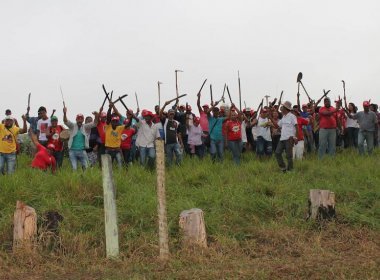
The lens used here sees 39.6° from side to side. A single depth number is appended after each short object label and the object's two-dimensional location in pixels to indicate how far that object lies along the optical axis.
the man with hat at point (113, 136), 11.99
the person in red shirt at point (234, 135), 12.44
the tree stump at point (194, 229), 7.20
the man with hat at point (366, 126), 13.55
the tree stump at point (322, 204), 8.25
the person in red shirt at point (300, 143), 12.67
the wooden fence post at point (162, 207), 6.70
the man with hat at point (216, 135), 13.12
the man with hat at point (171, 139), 12.59
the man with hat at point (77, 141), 11.83
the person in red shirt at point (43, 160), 10.80
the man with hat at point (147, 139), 12.27
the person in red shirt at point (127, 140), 12.55
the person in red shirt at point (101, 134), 12.23
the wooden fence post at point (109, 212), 6.97
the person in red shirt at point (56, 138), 12.02
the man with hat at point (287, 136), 11.30
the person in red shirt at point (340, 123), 14.42
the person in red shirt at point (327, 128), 12.95
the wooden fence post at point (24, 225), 7.16
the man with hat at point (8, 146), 11.30
